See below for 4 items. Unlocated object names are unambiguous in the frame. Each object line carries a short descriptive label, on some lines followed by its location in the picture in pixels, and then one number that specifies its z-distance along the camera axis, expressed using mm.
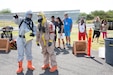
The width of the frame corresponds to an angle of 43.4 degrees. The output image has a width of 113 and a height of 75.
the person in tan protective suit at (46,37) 4611
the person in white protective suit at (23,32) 4649
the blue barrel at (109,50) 5130
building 21085
